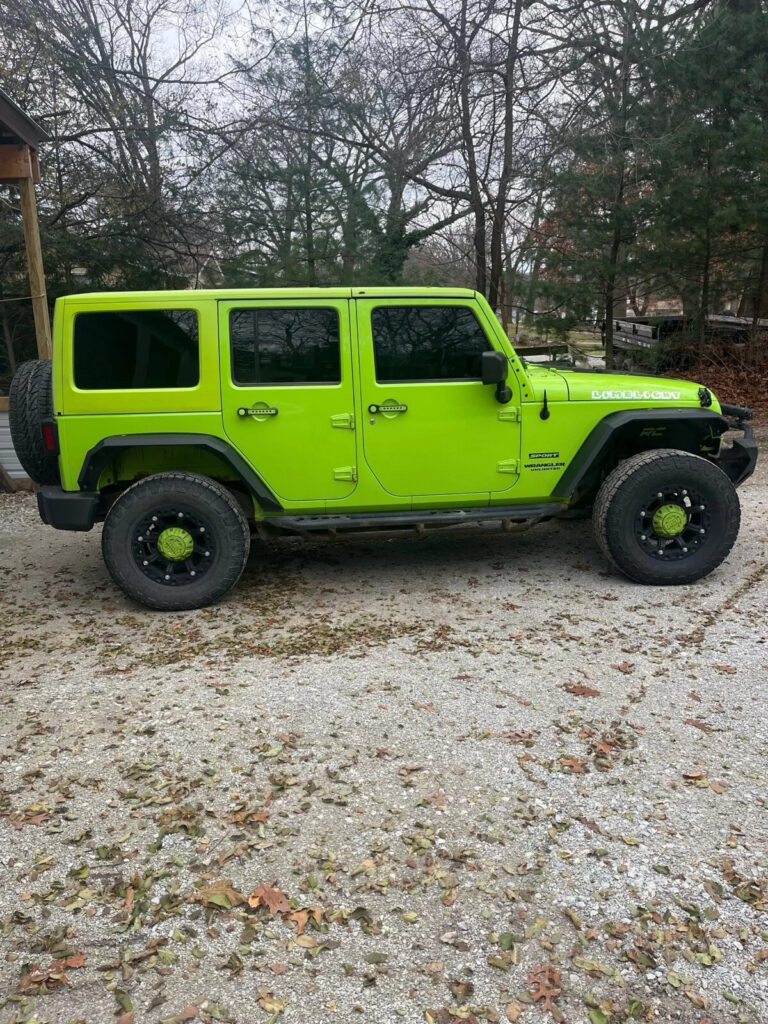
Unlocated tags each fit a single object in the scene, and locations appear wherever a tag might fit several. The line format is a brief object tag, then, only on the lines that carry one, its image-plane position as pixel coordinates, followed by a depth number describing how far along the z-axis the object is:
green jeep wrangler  4.84
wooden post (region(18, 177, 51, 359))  8.14
